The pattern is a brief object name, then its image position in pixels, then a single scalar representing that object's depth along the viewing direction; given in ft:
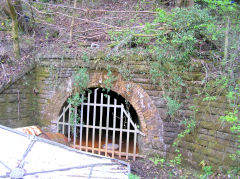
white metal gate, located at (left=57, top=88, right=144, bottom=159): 19.00
